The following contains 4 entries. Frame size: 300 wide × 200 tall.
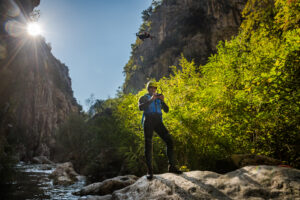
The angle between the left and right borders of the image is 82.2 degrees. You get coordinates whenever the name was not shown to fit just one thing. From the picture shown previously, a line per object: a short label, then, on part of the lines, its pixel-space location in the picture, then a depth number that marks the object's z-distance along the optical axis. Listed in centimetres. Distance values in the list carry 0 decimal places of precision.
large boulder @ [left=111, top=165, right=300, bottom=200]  249
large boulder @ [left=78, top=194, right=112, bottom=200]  486
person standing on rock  382
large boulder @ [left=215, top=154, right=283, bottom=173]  359
